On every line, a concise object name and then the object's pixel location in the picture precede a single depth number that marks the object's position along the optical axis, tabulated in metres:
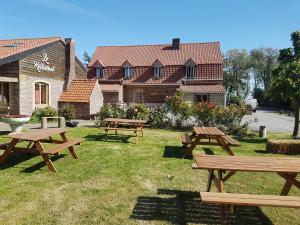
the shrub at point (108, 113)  11.04
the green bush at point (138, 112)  10.98
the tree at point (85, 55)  57.49
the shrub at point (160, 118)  11.20
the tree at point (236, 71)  43.19
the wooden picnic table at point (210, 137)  5.66
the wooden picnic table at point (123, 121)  8.01
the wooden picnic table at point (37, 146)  4.65
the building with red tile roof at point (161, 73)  23.33
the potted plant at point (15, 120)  7.95
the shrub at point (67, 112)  13.17
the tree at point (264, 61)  45.55
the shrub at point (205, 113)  10.46
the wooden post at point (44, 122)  10.08
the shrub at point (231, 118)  10.28
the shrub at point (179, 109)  10.79
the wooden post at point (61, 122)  10.60
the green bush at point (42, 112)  13.09
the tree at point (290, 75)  9.41
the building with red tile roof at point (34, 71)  12.44
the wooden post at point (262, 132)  9.76
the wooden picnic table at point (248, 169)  2.60
